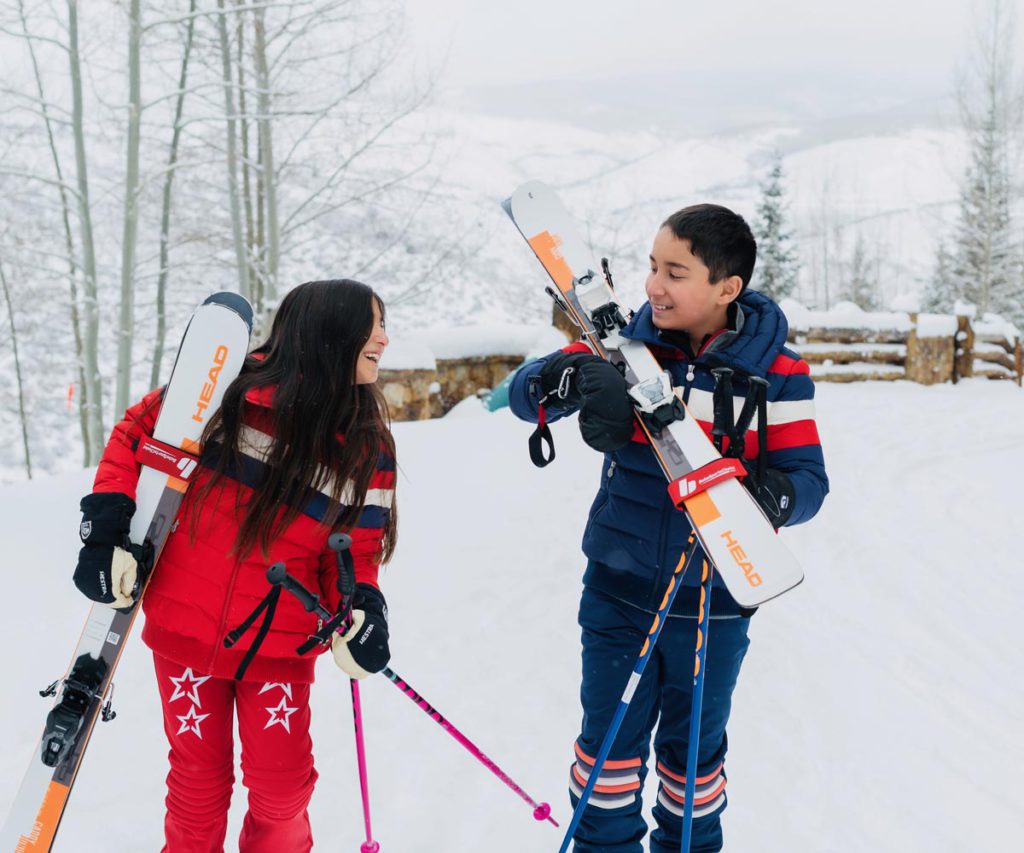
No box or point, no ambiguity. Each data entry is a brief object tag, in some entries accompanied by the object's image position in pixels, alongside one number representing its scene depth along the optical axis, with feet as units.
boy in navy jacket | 6.44
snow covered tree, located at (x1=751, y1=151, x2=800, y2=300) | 77.41
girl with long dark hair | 6.14
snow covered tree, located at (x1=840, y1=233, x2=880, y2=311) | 111.24
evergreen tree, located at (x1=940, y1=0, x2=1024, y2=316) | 73.97
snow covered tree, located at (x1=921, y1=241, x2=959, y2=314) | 84.53
